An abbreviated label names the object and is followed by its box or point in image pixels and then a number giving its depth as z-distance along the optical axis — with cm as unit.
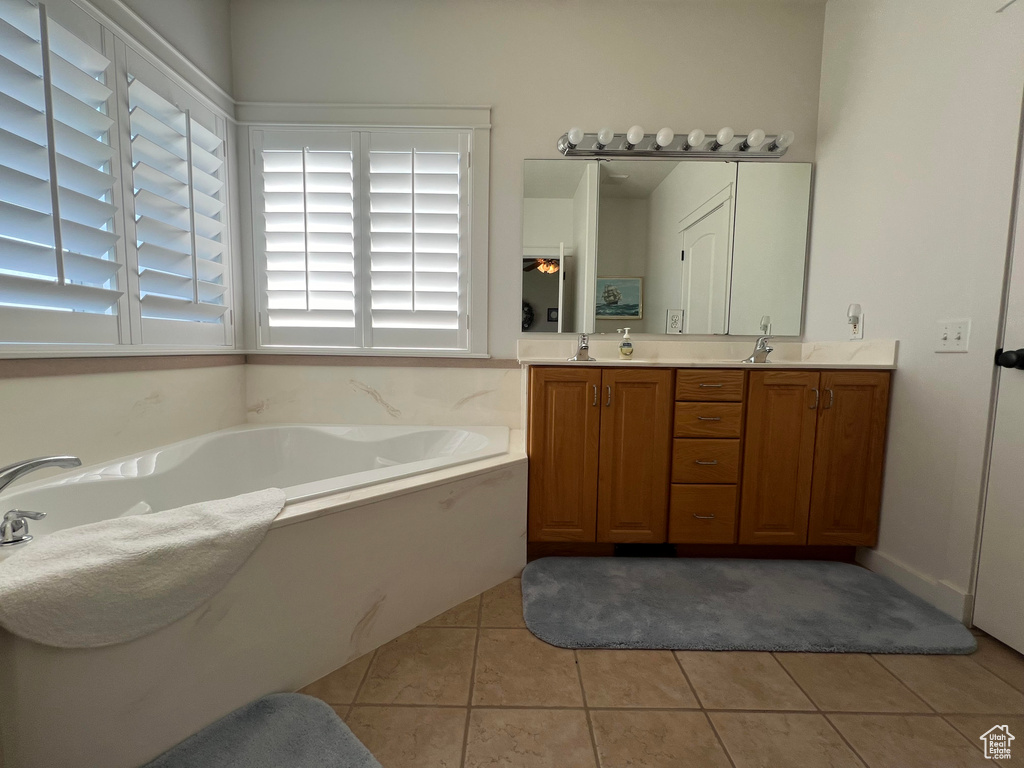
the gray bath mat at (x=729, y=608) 137
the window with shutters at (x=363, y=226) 219
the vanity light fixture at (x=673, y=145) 207
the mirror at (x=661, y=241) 221
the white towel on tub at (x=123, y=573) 76
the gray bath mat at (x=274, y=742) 93
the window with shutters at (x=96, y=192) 120
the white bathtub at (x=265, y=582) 82
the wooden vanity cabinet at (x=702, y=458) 181
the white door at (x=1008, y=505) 134
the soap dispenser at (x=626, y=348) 220
